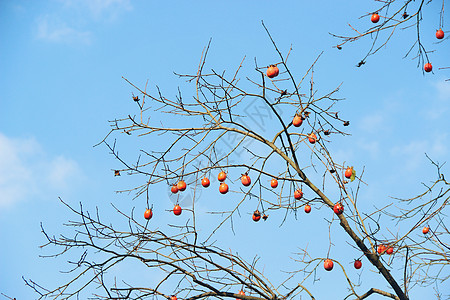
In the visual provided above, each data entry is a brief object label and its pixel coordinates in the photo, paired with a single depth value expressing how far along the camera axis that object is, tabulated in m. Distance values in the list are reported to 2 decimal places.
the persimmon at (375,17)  5.30
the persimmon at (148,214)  4.51
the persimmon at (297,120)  4.64
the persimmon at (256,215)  4.85
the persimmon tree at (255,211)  4.21
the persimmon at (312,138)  4.89
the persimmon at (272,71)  4.34
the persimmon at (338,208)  4.65
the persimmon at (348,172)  4.89
